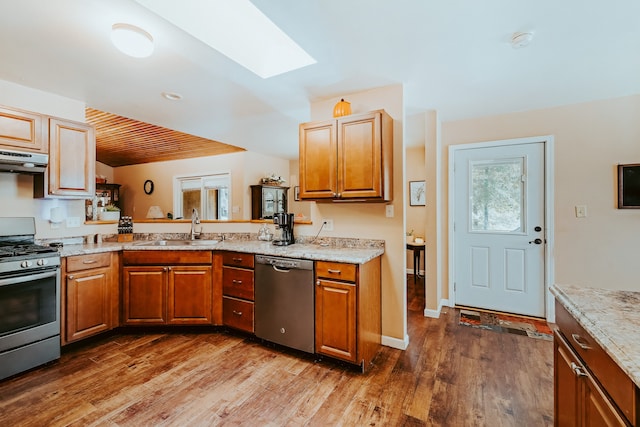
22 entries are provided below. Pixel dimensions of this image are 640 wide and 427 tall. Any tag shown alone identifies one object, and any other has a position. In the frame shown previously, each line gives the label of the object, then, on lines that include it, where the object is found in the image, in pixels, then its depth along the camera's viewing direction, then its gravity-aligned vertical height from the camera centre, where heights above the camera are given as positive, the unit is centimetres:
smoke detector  188 +117
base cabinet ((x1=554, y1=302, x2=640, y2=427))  74 -53
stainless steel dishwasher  232 -75
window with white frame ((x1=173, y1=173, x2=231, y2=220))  611 +41
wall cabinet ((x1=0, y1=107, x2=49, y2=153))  229 +70
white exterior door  320 -17
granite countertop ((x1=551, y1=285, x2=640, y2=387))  73 -35
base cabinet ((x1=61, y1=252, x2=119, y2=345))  240 -72
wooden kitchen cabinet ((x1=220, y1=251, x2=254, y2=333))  263 -73
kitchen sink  299 -31
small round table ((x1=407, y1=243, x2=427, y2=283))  443 -65
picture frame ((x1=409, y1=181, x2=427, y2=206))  500 +36
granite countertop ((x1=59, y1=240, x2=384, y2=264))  225 -32
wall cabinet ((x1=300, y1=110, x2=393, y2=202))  236 +48
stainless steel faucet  330 -12
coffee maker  286 -13
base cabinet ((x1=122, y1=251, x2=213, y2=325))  277 -72
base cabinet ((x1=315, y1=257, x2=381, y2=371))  215 -76
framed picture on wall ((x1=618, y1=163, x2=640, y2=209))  278 +27
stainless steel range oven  201 -70
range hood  221 +43
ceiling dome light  174 +108
